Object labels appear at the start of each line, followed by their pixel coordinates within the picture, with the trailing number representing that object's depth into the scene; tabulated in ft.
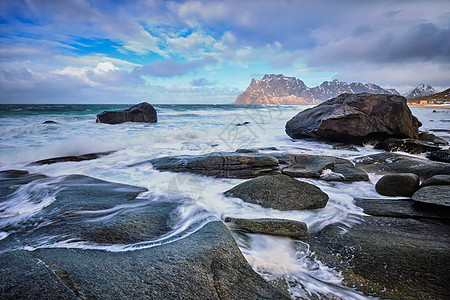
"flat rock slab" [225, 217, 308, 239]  8.03
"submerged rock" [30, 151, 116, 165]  20.80
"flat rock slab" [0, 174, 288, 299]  4.10
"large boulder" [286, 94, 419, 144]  25.20
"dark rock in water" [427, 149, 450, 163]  18.43
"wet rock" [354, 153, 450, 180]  14.40
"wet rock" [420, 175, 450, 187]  10.02
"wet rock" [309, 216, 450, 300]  5.57
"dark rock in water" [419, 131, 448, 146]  26.72
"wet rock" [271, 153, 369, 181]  14.87
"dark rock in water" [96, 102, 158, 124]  50.67
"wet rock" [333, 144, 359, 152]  24.31
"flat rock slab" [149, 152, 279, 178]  16.38
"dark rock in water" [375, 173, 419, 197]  11.02
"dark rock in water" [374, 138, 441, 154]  21.77
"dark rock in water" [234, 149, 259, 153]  22.63
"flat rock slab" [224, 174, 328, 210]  10.55
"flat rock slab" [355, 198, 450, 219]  8.81
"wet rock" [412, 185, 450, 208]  8.65
